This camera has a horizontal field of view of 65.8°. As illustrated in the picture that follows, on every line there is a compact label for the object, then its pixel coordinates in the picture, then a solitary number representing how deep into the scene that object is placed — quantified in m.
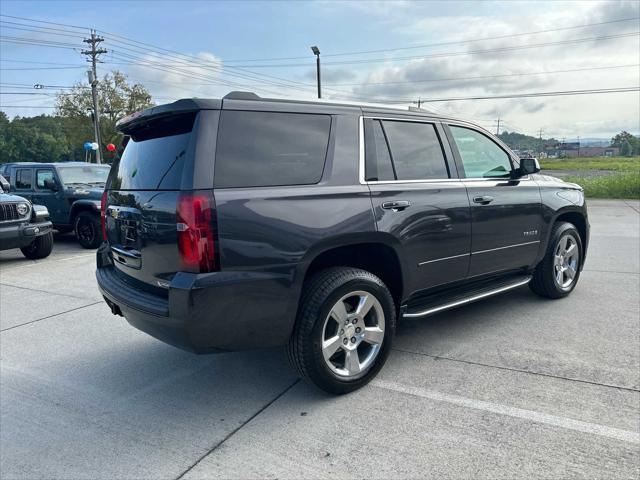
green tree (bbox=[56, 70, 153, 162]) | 48.47
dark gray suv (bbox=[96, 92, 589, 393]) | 2.69
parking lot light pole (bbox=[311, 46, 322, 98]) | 25.92
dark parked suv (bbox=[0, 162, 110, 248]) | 9.75
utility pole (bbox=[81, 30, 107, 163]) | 42.94
